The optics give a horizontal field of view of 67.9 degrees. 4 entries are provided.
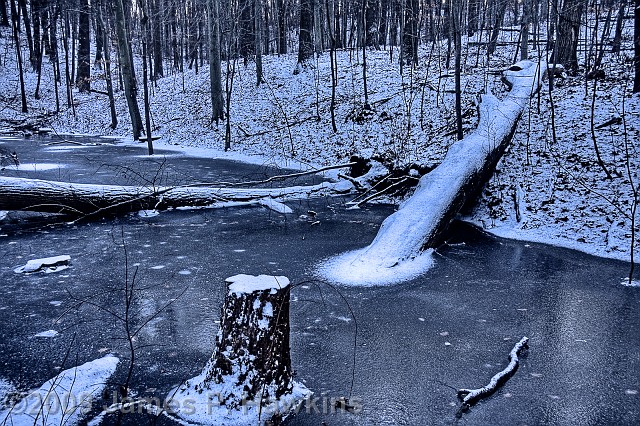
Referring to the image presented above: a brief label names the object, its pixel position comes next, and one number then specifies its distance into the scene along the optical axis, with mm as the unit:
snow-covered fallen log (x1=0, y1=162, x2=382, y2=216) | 8734
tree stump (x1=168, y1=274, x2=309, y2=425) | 3285
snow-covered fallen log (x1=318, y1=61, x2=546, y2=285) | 6707
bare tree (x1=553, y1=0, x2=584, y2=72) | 15570
